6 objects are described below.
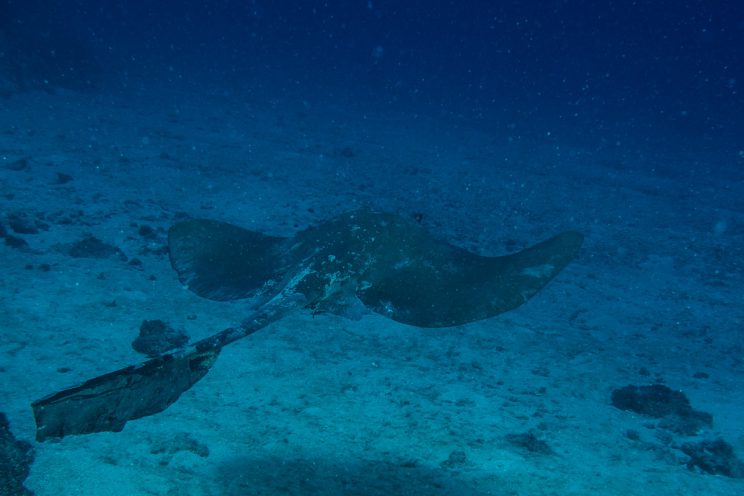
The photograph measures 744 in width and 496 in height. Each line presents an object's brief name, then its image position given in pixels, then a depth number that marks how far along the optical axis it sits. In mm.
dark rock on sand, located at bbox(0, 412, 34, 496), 2570
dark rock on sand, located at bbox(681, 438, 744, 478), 3451
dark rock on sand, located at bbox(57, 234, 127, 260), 5789
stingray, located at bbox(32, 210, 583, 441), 4598
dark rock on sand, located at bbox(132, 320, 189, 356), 4305
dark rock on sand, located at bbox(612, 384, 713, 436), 4004
